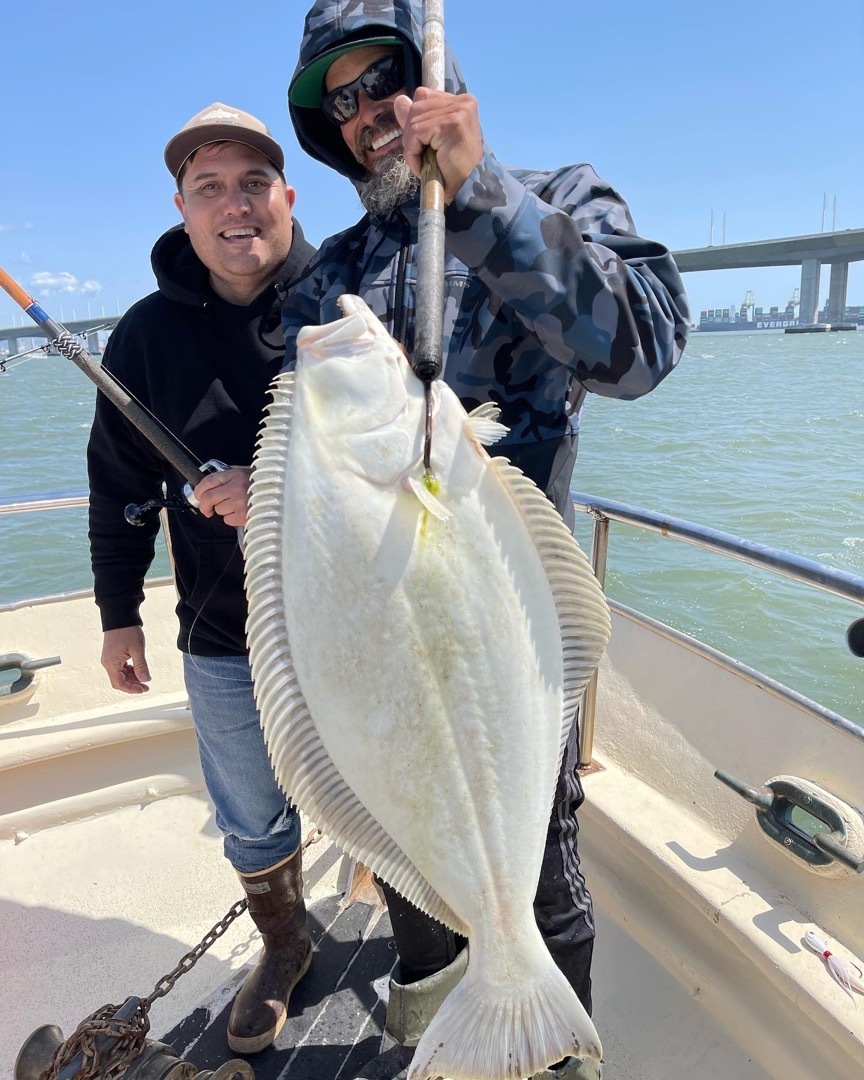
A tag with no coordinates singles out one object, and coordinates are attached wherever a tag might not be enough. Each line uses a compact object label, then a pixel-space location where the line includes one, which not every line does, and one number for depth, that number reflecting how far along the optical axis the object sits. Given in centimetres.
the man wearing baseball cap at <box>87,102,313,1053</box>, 212
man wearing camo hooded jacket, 123
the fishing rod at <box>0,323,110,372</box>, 266
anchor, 171
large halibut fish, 122
